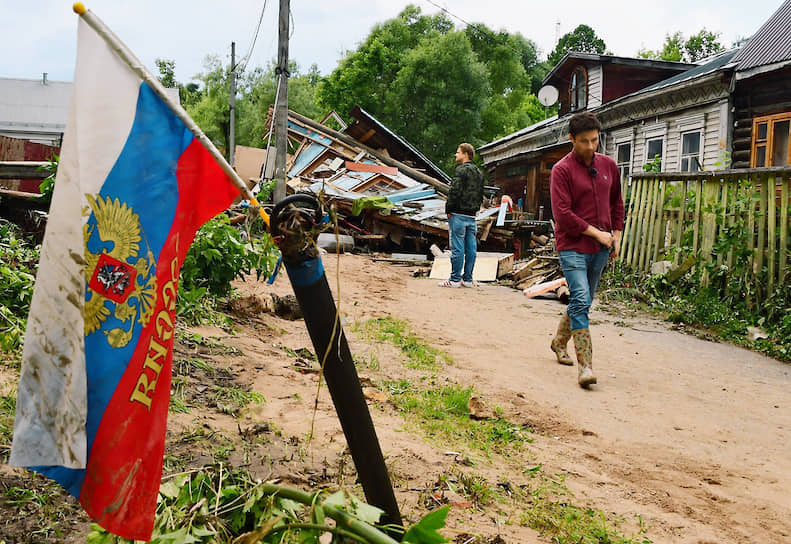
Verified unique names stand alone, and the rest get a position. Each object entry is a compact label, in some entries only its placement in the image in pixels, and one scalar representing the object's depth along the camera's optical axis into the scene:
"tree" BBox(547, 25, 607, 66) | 71.00
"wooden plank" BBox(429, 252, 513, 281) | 12.53
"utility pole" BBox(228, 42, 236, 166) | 37.92
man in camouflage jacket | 10.31
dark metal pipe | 1.60
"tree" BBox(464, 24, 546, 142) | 54.50
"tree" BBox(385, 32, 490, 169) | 41.88
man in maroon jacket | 4.92
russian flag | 1.47
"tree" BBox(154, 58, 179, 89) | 81.19
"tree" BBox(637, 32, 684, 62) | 51.16
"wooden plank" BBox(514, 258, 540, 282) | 11.81
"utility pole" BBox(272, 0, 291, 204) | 15.72
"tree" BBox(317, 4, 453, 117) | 43.94
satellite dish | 24.86
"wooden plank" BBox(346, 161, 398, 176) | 20.14
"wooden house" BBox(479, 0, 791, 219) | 14.22
